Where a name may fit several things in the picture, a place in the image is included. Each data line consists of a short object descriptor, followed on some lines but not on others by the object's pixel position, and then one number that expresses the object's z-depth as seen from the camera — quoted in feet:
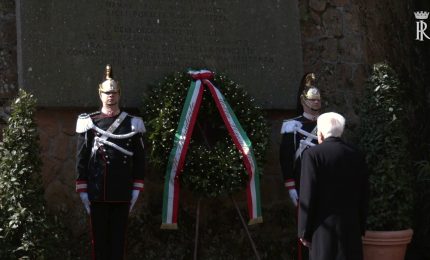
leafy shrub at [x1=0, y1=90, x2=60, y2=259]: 16.38
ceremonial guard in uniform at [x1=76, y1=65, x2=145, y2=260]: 17.28
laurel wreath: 18.90
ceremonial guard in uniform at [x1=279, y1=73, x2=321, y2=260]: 19.63
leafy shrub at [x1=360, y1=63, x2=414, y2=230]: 20.75
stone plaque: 19.47
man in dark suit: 14.33
